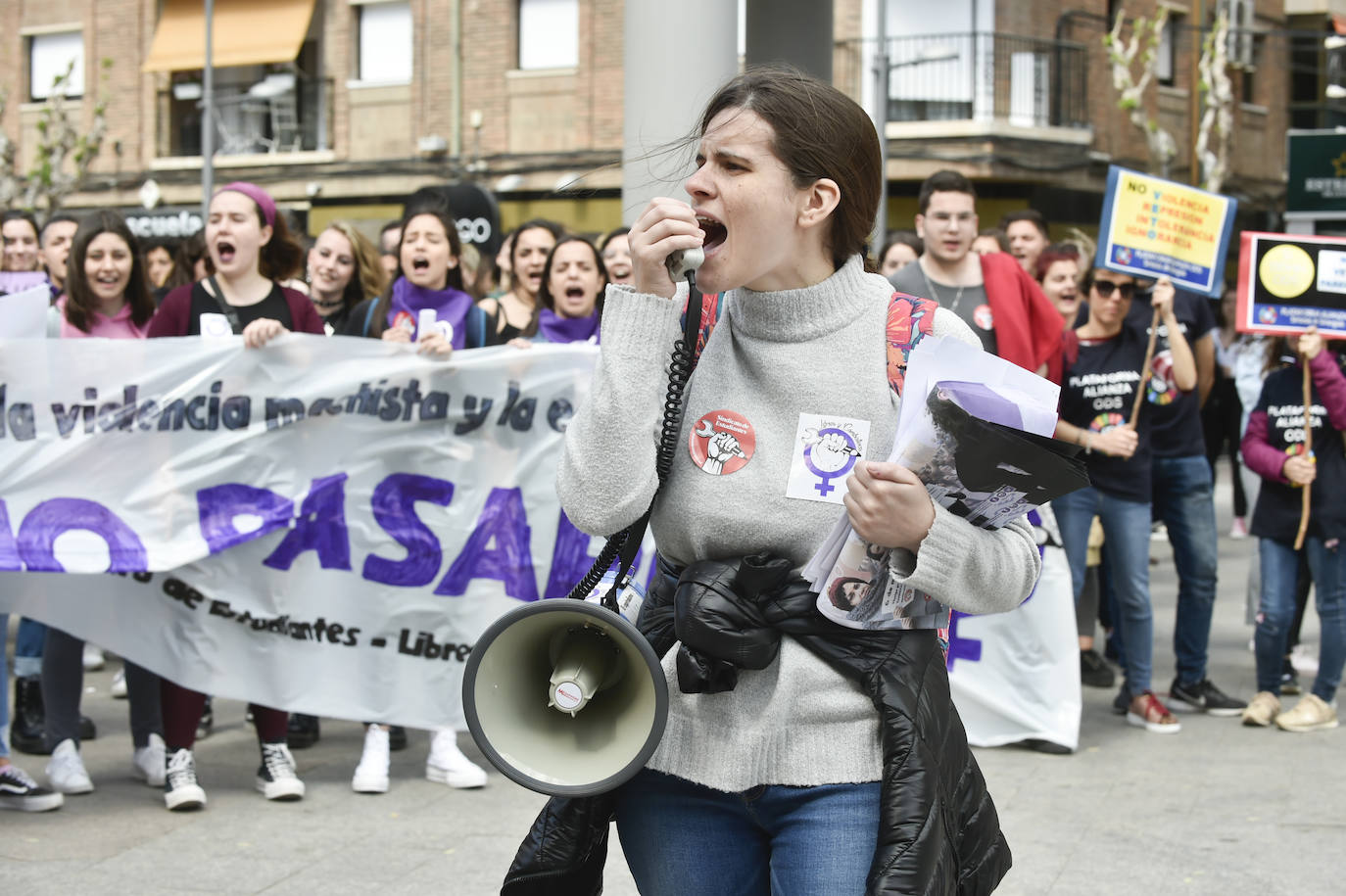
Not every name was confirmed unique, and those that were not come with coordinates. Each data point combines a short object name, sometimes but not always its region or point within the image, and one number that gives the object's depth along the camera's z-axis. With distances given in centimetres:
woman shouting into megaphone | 231
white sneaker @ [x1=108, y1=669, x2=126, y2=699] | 722
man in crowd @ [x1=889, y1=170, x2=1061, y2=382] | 626
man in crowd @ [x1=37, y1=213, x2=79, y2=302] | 835
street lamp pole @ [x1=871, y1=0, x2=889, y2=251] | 2112
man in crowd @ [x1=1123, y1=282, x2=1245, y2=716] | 706
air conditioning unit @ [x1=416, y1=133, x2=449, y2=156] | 2603
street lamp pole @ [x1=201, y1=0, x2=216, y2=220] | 2464
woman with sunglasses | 682
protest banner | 550
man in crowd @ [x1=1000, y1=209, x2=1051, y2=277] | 910
